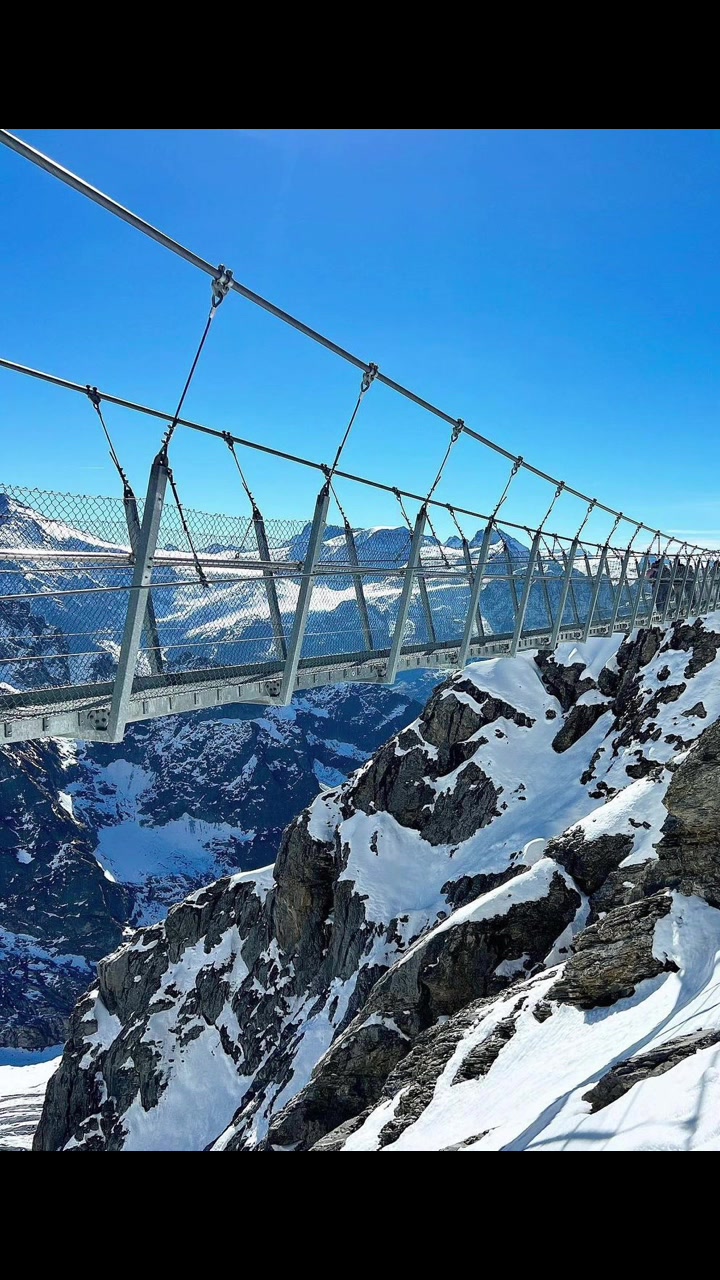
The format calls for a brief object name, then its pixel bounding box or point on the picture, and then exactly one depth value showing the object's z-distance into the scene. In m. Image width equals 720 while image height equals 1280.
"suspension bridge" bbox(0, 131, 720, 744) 6.65
